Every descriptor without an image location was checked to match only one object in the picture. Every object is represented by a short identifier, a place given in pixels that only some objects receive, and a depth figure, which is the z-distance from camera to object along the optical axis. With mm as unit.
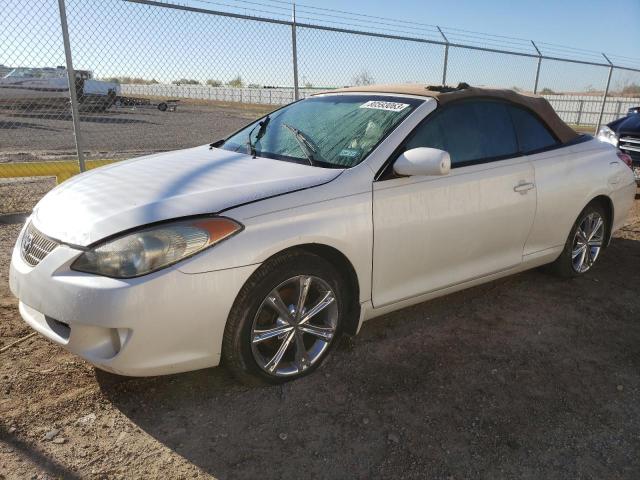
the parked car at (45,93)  7758
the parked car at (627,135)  8195
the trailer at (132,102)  12281
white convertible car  2301
